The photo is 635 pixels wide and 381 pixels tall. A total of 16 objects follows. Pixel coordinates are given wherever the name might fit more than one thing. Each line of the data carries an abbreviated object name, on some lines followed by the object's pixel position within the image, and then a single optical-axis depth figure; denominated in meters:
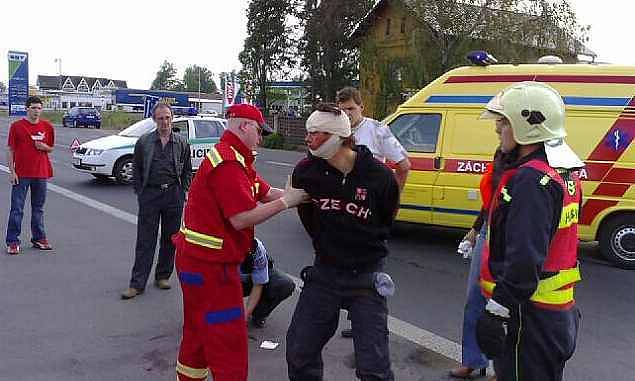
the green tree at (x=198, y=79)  135.25
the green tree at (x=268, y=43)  34.34
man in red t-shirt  7.46
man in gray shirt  5.94
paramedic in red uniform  3.22
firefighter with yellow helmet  2.49
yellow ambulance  7.44
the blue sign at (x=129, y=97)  79.94
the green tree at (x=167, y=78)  132.62
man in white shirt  4.71
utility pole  56.88
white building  102.50
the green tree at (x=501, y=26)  20.84
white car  14.29
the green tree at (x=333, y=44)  31.30
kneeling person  4.93
